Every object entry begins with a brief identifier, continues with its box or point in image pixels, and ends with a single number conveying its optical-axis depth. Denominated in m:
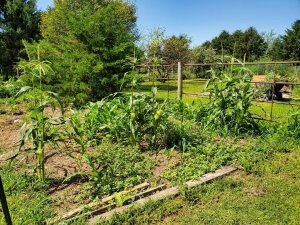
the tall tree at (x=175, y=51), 22.53
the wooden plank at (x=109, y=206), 2.33
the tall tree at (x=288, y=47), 40.56
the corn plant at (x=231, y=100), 4.50
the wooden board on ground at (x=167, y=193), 2.36
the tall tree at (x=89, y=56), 7.00
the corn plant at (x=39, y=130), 2.55
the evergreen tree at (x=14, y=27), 20.19
